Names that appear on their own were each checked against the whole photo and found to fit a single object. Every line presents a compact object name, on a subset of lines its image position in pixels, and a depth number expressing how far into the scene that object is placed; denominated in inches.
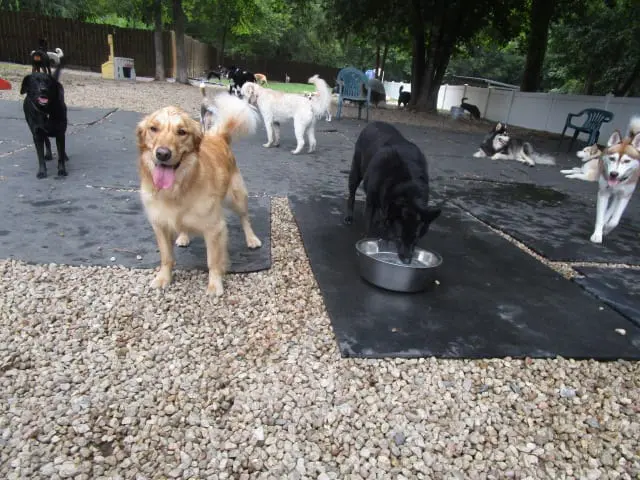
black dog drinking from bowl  119.6
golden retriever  97.1
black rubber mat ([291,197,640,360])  95.3
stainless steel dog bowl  112.2
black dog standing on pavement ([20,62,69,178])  181.6
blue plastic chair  476.1
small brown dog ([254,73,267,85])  451.3
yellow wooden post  785.6
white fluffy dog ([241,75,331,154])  286.7
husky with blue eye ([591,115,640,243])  163.2
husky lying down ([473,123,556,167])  360.8
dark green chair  414.9
